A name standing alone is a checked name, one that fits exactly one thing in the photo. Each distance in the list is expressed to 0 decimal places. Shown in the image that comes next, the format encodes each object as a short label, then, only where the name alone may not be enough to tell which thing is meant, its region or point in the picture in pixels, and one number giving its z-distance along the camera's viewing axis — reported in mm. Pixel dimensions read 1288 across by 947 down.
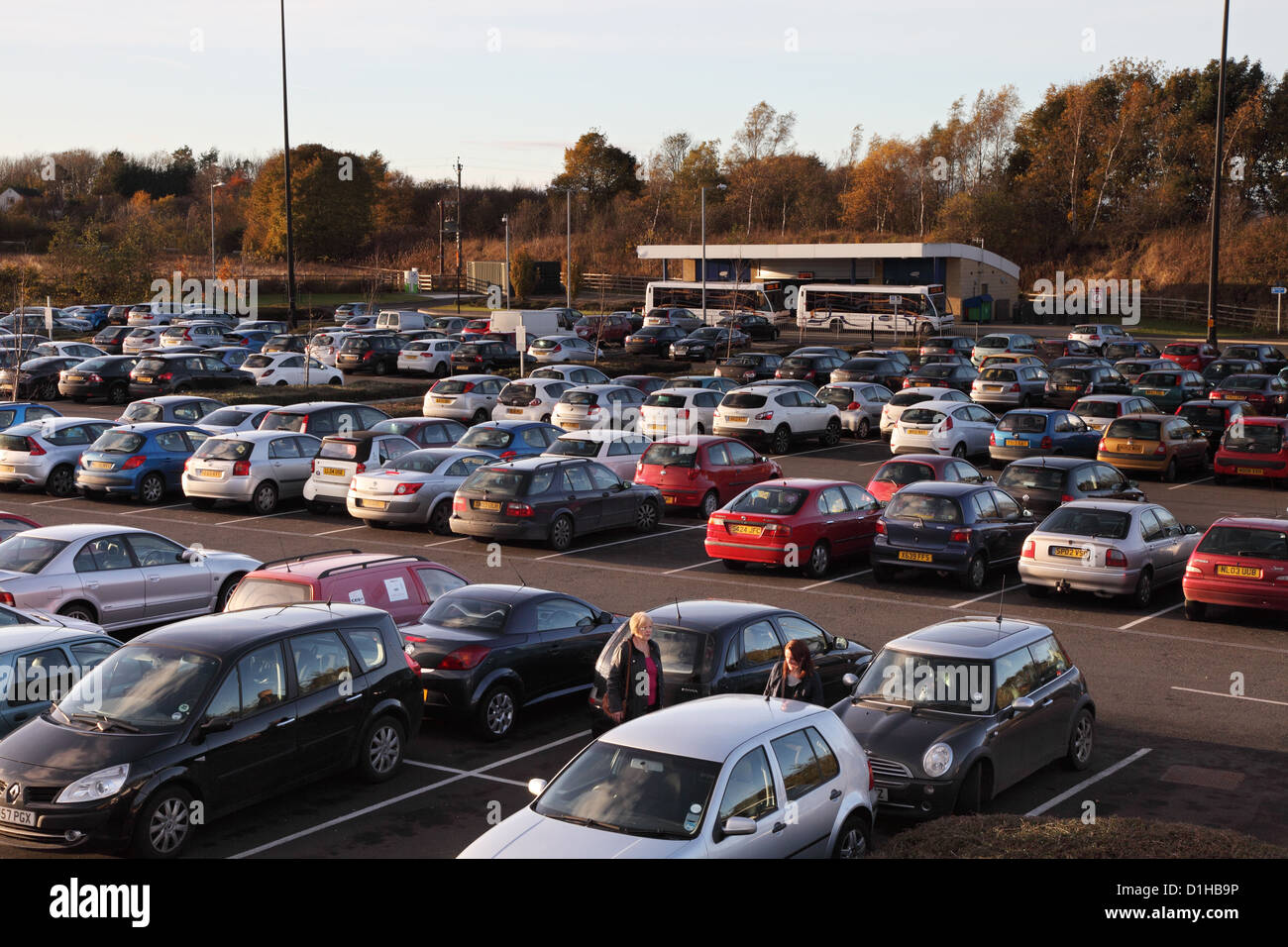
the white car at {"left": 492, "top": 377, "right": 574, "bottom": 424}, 33312
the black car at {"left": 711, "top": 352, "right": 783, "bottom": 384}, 44812
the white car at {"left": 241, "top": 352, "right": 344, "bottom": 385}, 41500
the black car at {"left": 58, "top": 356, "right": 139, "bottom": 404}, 38969
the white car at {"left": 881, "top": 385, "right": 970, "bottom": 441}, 32719
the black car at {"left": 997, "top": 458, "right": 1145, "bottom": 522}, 21281
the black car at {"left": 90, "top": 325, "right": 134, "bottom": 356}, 53719
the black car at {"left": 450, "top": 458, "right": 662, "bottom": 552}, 20594
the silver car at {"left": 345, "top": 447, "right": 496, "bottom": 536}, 22062
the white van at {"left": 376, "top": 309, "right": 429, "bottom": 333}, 61250
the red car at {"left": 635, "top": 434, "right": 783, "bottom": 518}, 23672
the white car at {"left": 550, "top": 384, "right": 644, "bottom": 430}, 31266
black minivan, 8938
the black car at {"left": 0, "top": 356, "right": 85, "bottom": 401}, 39875
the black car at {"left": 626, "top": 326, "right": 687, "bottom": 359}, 56906
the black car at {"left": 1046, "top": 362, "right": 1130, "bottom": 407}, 38344
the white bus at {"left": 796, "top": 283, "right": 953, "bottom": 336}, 67312
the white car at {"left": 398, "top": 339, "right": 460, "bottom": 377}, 48188
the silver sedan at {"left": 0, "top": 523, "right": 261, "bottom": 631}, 14836
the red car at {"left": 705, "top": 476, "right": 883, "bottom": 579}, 18906
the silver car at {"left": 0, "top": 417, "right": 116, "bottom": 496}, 25297
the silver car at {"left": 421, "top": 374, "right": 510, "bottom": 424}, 34781
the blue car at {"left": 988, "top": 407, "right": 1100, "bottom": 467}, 28047
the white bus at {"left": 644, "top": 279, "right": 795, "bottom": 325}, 74250
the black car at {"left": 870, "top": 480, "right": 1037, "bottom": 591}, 18219
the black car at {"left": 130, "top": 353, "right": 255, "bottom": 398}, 39500
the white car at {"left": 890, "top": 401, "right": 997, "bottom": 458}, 29672
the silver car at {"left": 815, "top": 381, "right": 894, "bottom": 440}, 35000
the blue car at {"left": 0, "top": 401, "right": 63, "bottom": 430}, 27969
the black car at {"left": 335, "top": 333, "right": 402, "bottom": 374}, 48844
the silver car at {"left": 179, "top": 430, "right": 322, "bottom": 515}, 23547
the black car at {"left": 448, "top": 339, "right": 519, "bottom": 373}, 47750
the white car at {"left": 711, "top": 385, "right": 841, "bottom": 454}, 32188
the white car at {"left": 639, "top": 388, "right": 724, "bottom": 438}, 31406
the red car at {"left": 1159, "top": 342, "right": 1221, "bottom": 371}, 47656
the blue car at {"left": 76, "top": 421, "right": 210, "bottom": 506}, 24250
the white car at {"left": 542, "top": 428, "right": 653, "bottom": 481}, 24750
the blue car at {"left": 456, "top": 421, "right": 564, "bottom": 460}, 25281
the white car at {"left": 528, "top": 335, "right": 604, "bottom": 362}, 50688
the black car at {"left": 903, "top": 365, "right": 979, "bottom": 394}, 39312
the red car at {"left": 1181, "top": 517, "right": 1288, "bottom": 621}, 16000
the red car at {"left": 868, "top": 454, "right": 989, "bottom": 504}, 21875
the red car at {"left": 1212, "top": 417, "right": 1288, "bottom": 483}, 27375
